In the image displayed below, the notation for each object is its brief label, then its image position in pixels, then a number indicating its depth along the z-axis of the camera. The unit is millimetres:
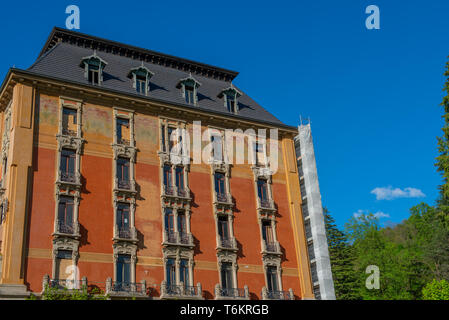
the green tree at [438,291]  41656
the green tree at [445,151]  44312
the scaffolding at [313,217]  40594
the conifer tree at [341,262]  61250
